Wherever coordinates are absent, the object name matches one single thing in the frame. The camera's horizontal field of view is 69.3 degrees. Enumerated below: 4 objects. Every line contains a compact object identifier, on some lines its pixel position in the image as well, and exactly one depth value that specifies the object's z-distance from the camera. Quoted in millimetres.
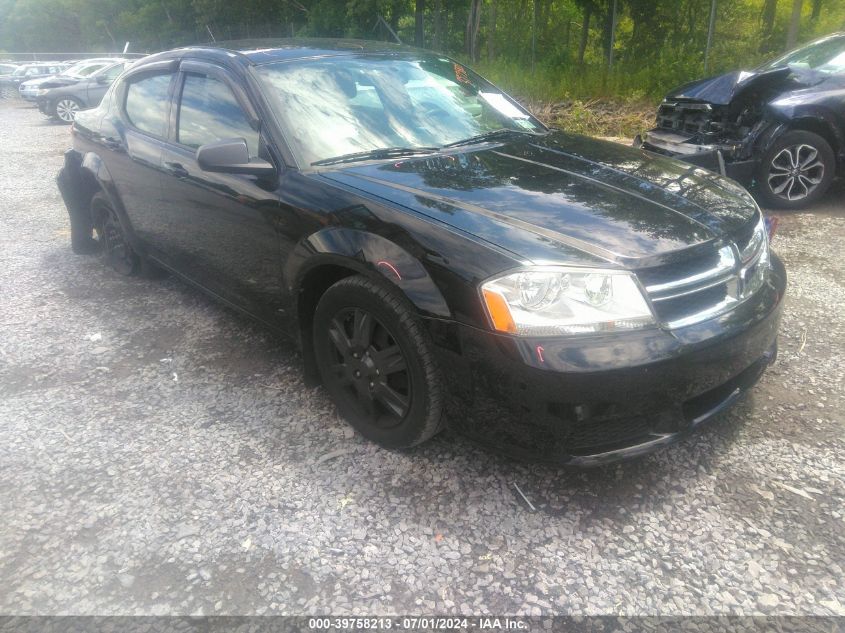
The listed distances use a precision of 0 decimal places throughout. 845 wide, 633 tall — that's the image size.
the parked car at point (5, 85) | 24406
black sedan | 2078
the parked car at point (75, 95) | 16453
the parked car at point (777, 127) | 5516
